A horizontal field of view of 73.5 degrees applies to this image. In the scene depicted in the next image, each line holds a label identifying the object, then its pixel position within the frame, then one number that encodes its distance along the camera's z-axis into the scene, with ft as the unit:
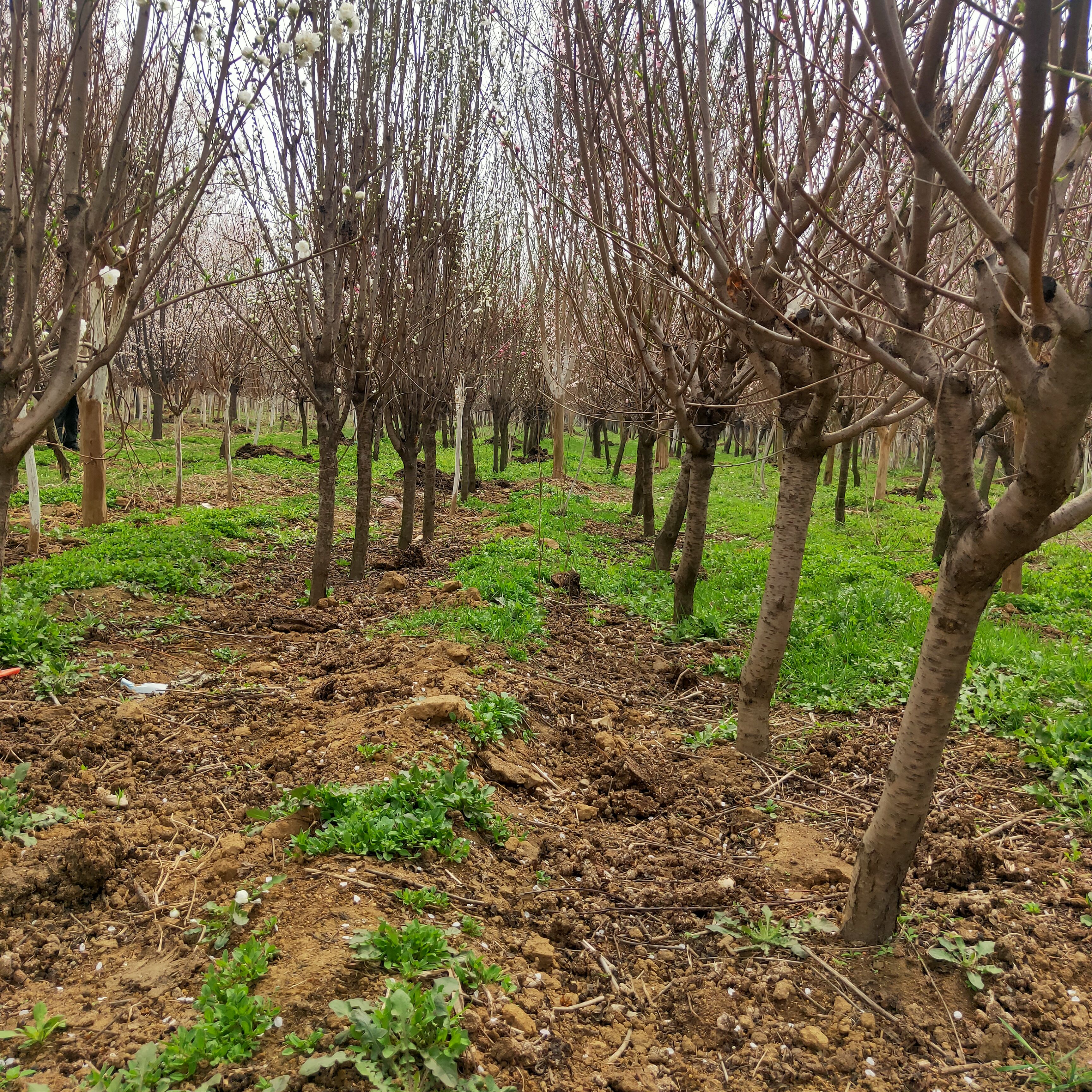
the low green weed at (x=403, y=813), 9.20
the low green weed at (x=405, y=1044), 5.98
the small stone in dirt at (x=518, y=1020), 7.13
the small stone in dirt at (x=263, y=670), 16.80
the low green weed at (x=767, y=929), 8.66
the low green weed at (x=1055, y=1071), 6.48
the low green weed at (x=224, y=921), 7.75
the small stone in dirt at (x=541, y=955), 8.25
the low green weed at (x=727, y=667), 18.80
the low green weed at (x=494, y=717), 13.01
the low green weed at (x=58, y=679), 13.70
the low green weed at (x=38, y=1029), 6.27
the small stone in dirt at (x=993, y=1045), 7.07
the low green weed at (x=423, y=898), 8.31
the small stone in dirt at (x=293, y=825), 9.66
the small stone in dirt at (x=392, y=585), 25.44
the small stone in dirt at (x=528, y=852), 10.37
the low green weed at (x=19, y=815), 9.18
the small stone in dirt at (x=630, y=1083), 6.70
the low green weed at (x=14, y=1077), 5.82
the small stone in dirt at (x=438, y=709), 12.89
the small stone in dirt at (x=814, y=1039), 7.20
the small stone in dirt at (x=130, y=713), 12.64
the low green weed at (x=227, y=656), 17.80
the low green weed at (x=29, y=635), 15.14
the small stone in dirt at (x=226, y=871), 8.81
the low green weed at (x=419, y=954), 7.23
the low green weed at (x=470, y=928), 8.17
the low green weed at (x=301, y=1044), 6.17
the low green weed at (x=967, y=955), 7.95
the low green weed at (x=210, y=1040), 5.83
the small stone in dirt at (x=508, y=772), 12.39
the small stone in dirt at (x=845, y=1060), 6.95
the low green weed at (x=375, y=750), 11.43
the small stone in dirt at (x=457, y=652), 16.31
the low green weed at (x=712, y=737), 14.79
